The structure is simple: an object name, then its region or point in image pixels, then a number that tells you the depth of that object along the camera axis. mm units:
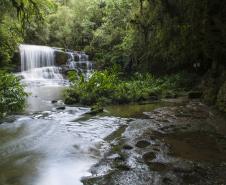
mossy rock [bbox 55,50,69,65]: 27047
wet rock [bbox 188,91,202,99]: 13927
